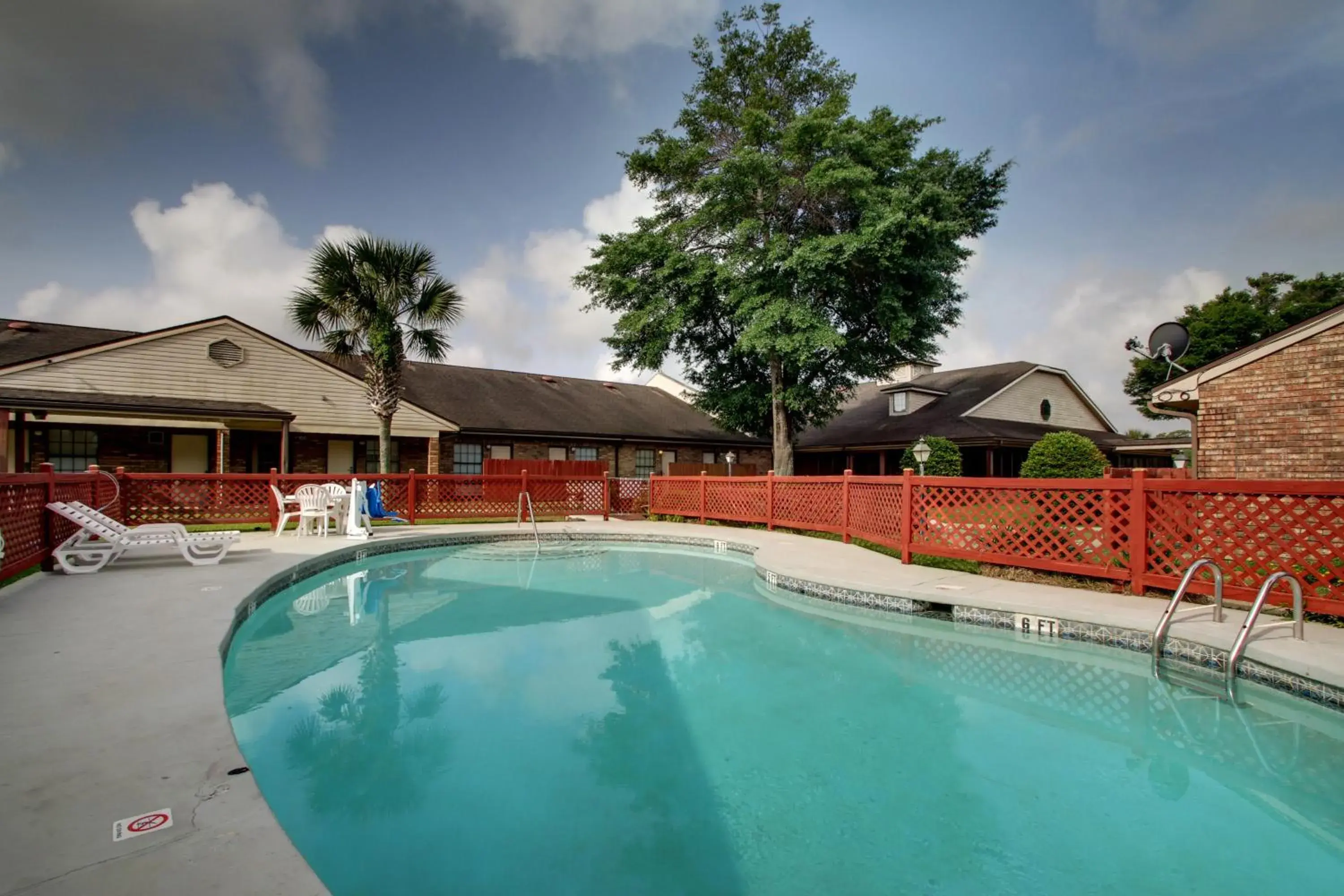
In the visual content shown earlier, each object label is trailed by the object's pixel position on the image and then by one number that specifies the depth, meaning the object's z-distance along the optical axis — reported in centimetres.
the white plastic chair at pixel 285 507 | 1190
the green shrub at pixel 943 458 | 1775
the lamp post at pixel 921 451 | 1661
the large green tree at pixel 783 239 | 1712
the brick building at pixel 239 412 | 1473
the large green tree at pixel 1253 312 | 3103
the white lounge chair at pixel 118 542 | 767
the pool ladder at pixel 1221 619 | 466
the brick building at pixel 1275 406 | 899
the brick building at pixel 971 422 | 2191
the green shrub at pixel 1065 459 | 1283
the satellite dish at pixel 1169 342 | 1078
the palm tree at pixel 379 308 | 1554
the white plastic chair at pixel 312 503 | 1178
